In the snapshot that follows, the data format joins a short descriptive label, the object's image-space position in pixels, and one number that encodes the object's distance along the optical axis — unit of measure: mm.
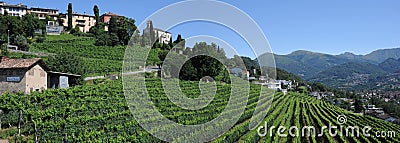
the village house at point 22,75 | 22156
